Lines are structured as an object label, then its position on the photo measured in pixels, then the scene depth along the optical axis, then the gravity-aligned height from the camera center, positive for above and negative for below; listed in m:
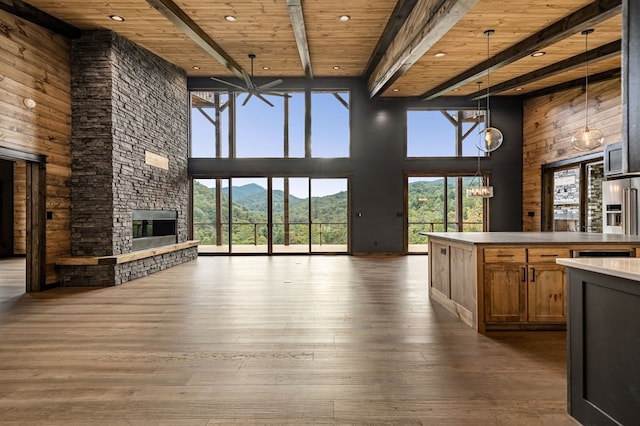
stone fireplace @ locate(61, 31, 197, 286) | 5.73 +0.88
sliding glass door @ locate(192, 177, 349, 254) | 9.39 +0.07
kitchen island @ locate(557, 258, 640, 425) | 1.65 -0.66
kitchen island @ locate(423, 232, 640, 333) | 3.43 -0.68
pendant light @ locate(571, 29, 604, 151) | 4.60 +0.98
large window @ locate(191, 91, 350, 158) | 9.30 +2.31
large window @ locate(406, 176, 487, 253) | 9.67 +0.18
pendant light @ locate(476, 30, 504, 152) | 4.87 +1.04
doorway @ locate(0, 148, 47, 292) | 5.04 -0.08
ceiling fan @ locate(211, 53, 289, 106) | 6.99 +2.57
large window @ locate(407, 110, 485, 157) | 9.38 +2.17
